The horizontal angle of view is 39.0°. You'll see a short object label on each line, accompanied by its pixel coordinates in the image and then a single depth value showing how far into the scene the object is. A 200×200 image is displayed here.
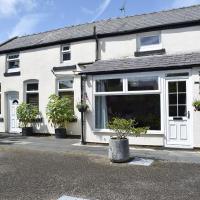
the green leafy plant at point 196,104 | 10.42
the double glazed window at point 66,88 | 15.80
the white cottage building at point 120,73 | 11.28
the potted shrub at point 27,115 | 16.41
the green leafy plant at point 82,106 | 12.85
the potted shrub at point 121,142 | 9.20
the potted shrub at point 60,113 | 15.07
